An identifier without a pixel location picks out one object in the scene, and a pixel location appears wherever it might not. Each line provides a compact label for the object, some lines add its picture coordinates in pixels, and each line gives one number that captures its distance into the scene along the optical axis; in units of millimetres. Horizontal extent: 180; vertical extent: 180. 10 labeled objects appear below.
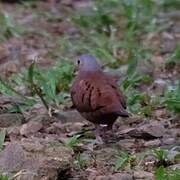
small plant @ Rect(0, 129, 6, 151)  10290
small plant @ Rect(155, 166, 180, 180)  8837
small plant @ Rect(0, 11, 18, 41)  17445
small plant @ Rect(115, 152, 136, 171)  9719
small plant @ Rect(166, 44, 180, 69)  14812
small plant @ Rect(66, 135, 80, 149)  10377
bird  10320
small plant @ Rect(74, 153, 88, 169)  9773
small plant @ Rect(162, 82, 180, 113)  11602
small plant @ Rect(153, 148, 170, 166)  9719
